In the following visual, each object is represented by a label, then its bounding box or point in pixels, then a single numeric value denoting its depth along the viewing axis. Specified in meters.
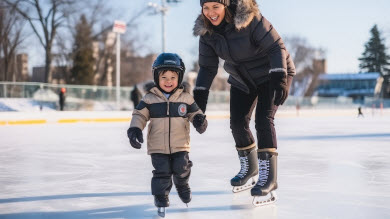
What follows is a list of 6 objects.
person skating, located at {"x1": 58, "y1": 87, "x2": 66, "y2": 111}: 18.48
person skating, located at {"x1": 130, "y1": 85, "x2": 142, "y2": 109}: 16.17
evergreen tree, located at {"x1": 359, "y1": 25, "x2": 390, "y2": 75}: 65.38
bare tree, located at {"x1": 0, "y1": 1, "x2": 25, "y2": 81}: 29.09
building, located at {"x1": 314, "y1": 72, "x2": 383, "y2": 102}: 65.50
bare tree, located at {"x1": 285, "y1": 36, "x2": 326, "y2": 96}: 53.56
